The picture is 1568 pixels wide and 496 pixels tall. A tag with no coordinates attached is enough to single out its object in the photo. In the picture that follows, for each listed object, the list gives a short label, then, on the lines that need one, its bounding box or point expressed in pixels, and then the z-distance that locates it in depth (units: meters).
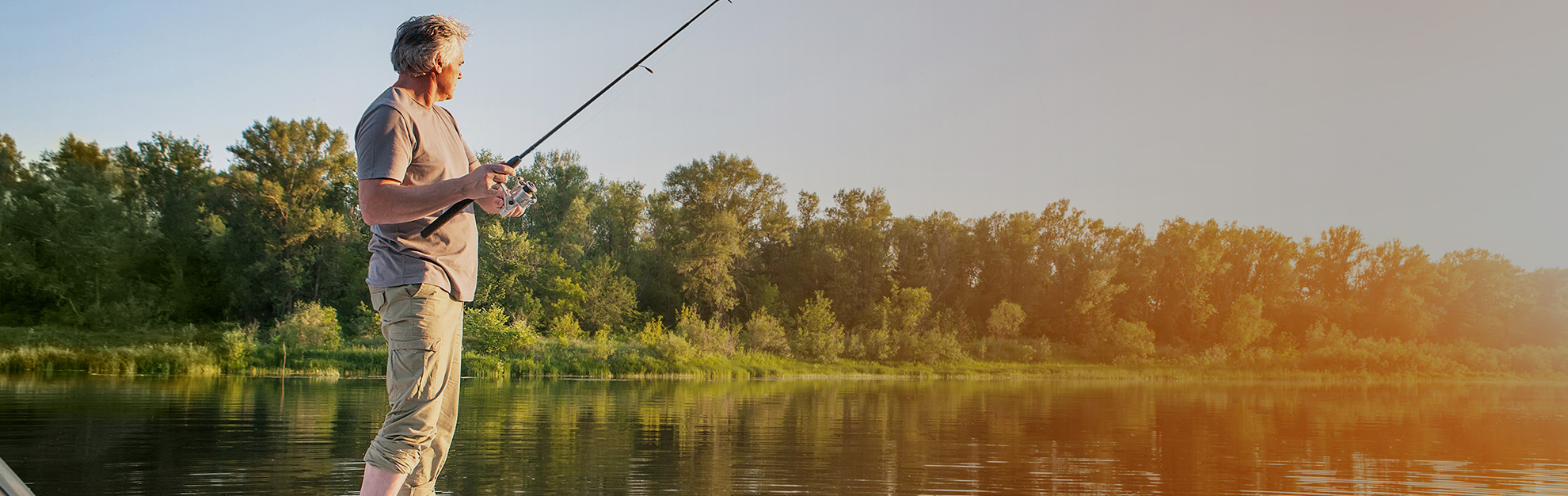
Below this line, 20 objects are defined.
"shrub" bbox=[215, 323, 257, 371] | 25.81
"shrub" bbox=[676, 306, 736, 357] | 33.62
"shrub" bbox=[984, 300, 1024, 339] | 43.53
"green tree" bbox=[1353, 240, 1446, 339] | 46.62
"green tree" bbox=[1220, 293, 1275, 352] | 45.09
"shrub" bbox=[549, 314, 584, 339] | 35.16
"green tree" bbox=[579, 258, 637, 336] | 39.06
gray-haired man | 2.38
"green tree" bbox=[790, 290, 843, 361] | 37.53
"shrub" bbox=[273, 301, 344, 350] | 29.62
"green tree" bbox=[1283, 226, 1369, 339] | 47.84
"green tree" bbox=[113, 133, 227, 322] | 38.56
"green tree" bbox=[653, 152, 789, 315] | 41.31
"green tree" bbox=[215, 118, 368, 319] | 38.41
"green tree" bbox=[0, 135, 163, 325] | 35.59
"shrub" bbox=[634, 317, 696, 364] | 31.75
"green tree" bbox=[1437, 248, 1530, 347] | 46.44
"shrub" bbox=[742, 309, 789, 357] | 36.62
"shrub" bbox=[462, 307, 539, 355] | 29.83
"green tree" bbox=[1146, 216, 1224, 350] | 47.12
